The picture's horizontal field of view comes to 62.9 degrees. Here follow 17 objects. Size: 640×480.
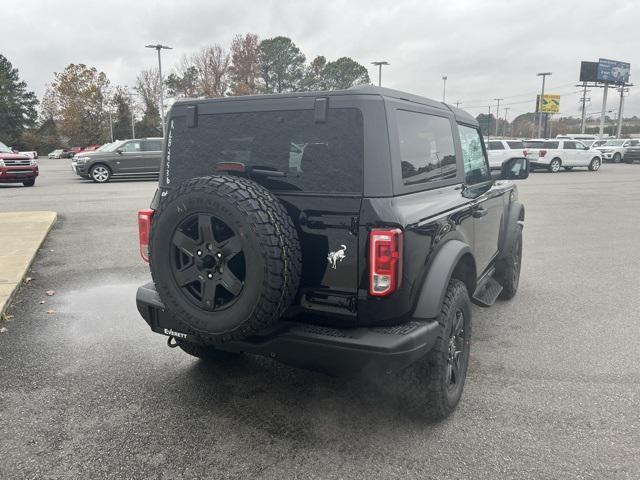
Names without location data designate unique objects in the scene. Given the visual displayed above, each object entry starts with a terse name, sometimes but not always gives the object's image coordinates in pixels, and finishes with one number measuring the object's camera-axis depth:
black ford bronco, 2.58
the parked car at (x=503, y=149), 24.38
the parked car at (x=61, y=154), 68.75
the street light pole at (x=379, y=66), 42.01
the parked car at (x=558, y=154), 26.56
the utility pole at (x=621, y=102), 58.00
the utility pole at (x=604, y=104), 53.92
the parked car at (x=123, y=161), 19.80
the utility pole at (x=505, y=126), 120.09
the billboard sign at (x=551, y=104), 80.38
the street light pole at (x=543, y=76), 67.21
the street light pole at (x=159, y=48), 38.46
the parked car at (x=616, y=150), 36.31
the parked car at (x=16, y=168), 17.56
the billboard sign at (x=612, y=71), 59.03
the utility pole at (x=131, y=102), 76.40
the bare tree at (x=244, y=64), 57.44
